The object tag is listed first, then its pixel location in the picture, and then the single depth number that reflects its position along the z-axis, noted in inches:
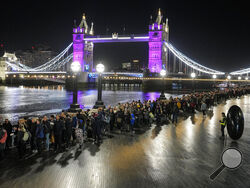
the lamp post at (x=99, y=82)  690.5
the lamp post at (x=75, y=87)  617.7
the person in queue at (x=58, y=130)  333.7
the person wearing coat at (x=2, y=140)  291.4
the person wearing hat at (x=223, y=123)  401.3
